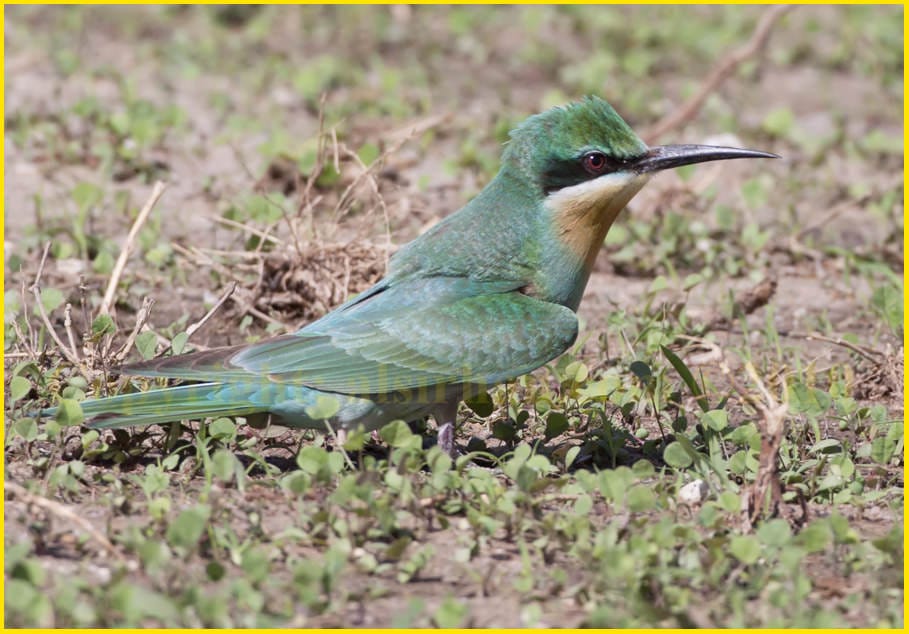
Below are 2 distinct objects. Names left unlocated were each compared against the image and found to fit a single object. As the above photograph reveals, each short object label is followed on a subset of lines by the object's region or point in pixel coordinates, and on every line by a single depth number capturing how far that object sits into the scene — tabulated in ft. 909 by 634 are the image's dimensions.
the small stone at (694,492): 24.09
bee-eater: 25.04
